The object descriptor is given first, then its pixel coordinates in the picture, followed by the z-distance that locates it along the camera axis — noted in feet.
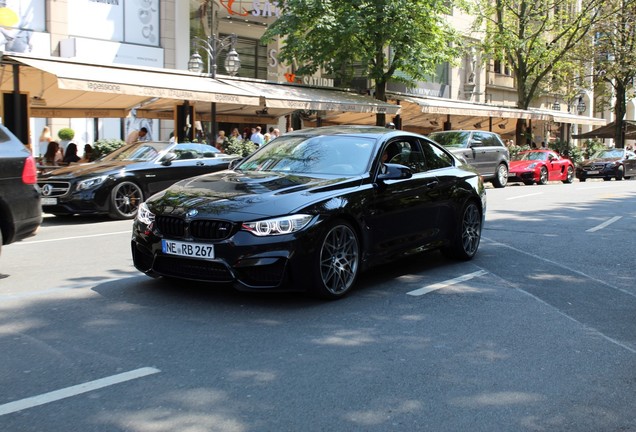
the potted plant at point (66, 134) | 73.00
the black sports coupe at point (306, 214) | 18.89
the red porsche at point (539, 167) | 84.94
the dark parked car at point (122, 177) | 40.11
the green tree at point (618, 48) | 121.19
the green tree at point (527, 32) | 110.22
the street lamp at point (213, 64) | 67.97
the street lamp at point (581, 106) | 152.83
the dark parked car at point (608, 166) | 107.55
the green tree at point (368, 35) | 80.02
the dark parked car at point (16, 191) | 22.72
